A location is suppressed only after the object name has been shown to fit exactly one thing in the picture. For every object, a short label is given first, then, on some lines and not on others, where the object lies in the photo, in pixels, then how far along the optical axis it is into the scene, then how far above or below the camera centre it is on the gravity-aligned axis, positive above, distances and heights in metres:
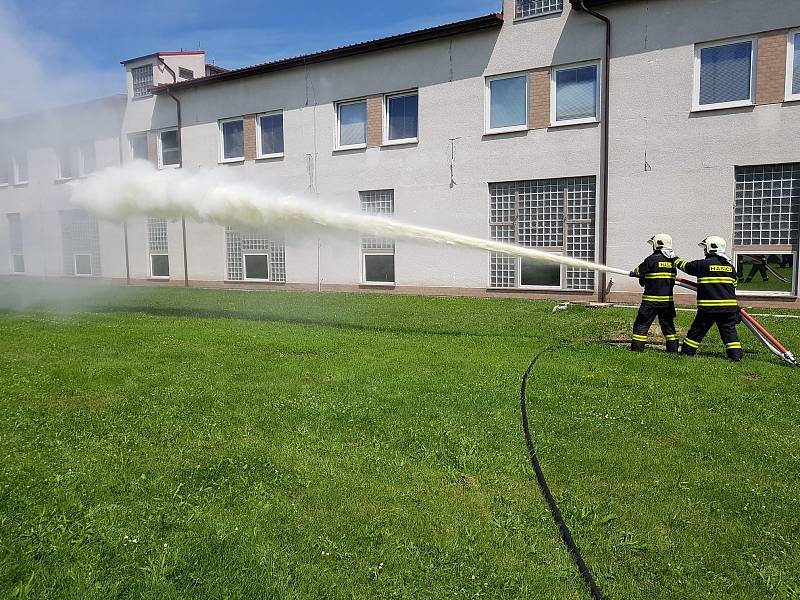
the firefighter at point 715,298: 9.04 -0.75
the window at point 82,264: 21.74 -0.13
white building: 15.16 +3.47
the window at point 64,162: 15.63 +2.69
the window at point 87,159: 15.28 +2.81
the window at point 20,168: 14.33 +2.28
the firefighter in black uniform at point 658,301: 9.59 -0.82
